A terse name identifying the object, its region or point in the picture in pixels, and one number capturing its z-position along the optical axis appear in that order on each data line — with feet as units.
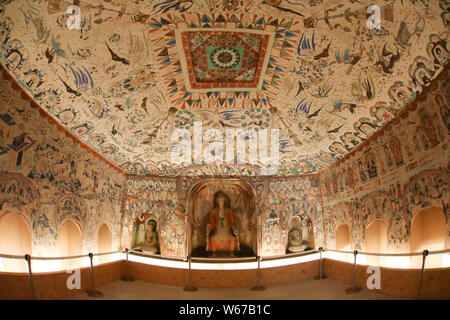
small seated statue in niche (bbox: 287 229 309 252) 38.27
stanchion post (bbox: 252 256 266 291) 25.69
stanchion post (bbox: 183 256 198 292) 25.46
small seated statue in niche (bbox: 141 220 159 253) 37.70
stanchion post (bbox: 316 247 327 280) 28.47
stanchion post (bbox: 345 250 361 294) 22.60
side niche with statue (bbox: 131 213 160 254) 37.63
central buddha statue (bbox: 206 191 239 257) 40.42
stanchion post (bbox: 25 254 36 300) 16.66
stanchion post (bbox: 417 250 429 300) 16.29
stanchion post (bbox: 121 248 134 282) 28.02
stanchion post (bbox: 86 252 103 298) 22.12
